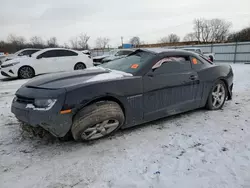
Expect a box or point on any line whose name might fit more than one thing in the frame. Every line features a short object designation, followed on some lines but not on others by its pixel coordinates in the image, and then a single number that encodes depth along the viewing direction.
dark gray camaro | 2.25
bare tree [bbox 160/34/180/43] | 73.56
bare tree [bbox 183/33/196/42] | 67.44
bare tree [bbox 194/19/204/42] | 64.06
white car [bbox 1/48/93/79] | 8.21
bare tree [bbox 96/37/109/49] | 66.56
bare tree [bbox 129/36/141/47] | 69.56
